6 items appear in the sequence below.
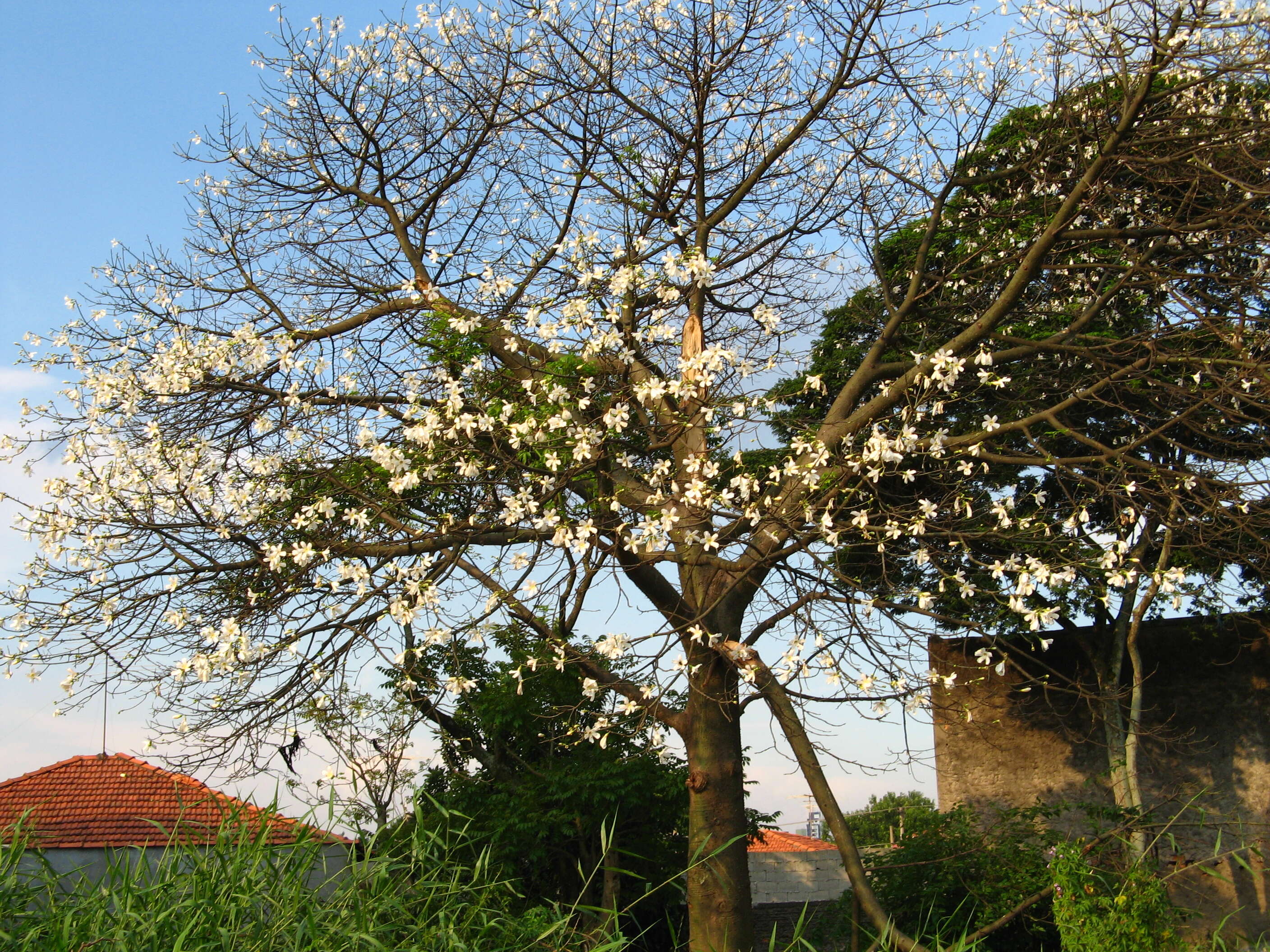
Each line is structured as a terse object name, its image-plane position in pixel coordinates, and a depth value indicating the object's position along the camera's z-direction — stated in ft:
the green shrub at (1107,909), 25.49
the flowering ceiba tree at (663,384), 21.77
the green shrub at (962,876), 32.94
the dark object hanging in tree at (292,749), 24.45
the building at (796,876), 58.54
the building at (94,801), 43.57
